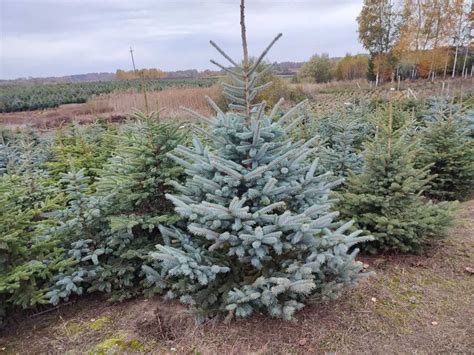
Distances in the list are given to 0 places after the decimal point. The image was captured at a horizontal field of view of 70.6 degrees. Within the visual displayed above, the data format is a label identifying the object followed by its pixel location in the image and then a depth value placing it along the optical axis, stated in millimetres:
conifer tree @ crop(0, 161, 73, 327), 2760
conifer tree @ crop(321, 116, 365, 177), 4797
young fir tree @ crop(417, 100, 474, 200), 5473
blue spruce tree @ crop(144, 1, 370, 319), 2406
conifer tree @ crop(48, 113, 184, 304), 3113
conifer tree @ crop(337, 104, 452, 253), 3549
